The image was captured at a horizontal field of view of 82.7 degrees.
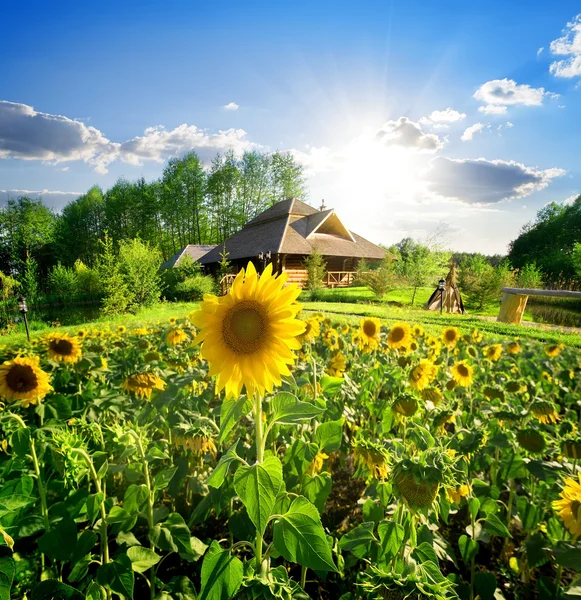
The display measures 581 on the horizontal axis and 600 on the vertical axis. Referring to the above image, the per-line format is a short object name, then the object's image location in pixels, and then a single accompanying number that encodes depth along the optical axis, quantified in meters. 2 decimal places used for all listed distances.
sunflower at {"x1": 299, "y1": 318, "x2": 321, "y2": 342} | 2.48
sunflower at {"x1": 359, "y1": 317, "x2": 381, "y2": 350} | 3.31
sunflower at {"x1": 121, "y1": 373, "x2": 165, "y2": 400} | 1.79
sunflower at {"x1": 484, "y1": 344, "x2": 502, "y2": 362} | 3.28
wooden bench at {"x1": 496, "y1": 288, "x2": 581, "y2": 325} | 11.63
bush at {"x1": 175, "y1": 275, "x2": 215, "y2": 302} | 21.06
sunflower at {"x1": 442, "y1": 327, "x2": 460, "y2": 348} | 3.73
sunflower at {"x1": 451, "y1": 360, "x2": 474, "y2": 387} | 2.51
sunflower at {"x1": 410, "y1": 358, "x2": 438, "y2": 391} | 2.19
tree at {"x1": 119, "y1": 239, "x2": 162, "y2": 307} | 17.03
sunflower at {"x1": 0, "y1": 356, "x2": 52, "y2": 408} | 1.75
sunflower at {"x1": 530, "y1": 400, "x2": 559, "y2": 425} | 1.79
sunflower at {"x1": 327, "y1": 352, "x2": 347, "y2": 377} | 2.46
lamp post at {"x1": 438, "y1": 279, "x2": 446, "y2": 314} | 15.17
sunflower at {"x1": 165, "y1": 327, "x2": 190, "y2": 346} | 3.24
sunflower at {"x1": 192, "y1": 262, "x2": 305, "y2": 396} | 1.09
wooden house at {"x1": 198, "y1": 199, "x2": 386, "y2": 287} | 24.14
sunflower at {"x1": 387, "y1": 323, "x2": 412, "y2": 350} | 3.04
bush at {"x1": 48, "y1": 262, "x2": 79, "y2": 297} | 23.87
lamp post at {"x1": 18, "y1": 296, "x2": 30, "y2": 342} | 6.22
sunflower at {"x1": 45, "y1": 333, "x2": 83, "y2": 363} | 2.42
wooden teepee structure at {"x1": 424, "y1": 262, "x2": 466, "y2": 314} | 16.22
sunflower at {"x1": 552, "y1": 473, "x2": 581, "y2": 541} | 1.17
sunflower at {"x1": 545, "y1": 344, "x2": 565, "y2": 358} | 3.63
